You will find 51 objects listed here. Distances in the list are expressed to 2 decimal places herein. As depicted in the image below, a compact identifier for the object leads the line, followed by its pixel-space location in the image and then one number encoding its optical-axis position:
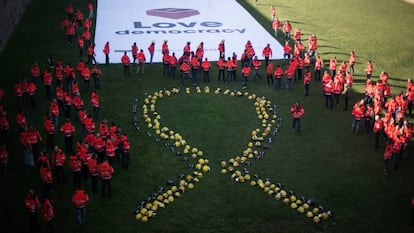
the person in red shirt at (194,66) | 29.33
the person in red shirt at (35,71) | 27.84
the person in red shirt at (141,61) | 30.52
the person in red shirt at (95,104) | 24.59
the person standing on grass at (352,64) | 30.33
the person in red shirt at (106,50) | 31.67
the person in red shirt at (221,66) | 29.80
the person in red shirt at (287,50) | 32.47
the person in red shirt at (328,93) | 26.17
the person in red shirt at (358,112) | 23.88
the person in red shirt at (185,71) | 29.47
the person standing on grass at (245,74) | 28.95
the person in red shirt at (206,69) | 29.72
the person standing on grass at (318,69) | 29.47
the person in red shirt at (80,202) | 17.41
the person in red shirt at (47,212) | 16.70
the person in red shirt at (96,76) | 28.39
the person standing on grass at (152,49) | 31.88
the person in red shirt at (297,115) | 24.11
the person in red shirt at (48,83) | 26.53
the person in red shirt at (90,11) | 40.50
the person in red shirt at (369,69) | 29.27
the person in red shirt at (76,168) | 19.25
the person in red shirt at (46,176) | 18.62
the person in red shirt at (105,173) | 18.88
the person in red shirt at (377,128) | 22.48
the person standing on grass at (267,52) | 32.12
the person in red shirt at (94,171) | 18.97
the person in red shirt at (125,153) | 20.83
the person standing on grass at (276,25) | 37.91
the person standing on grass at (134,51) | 30.91
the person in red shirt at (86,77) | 27.73
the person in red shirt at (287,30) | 36.72
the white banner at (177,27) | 35.75
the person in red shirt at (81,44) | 32.69
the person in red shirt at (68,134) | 21.73
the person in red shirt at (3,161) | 19.80
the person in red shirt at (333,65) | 29.55
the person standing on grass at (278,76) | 28.91
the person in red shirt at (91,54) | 31.33
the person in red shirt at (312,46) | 32.54
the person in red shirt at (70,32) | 34.81
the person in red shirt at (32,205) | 17.06
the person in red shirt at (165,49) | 30.82
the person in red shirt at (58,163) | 19.56
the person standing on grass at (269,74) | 29.62
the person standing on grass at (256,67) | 29.95
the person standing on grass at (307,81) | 27.76
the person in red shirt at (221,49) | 32.34
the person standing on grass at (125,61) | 30.20
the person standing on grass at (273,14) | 41.03
